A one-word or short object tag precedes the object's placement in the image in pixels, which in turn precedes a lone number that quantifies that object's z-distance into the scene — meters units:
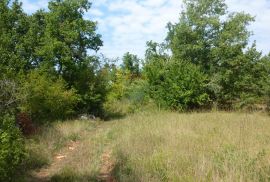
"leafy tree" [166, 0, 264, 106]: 18.05
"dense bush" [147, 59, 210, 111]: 16.42
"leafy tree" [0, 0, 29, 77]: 15.04
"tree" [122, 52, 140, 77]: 31.58
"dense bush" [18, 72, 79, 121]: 12.44
